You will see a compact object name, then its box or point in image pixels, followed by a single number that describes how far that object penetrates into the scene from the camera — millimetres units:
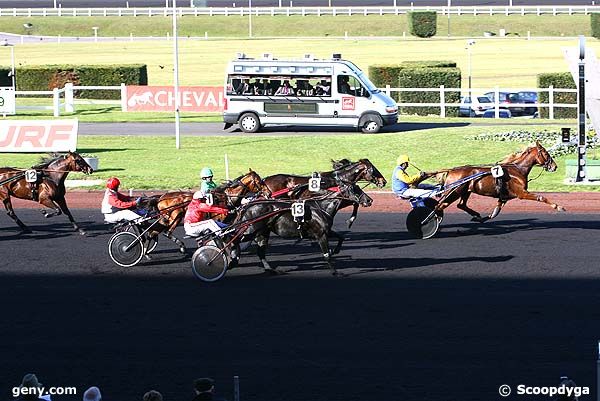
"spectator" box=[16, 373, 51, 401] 7914
